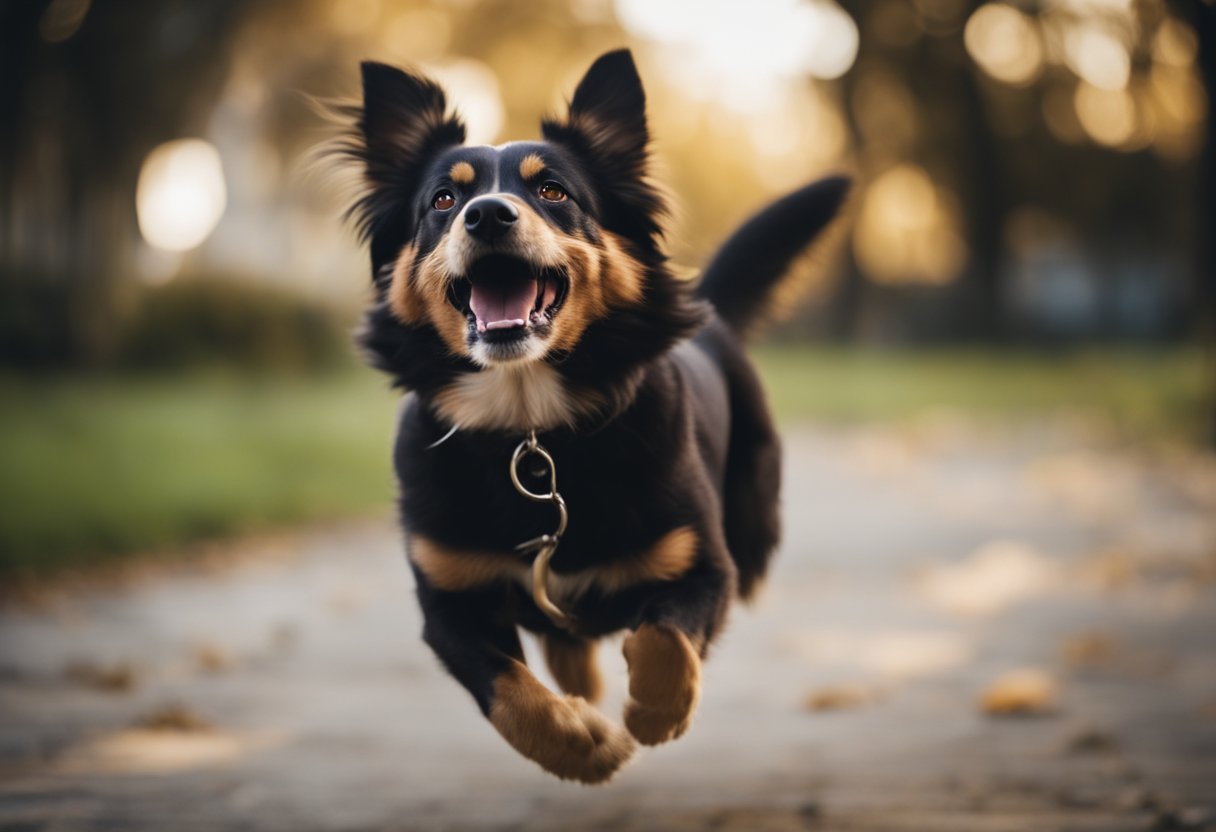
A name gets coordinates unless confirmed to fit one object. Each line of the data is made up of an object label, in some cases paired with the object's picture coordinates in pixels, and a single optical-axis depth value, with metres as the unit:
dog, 3.20
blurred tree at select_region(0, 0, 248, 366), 13.31
